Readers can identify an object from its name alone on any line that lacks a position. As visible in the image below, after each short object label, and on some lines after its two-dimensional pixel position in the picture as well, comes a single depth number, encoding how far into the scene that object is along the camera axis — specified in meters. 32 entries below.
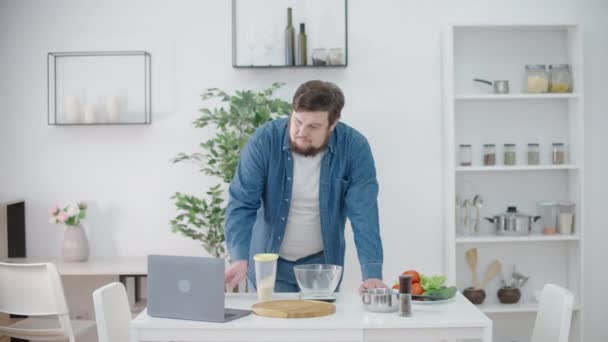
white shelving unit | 4.54
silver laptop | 2.44
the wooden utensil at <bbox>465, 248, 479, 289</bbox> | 4.49
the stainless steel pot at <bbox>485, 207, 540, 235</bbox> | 4.40
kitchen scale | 2.72
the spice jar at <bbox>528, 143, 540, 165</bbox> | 4.43
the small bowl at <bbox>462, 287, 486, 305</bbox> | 4.42
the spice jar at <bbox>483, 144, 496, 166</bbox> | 4.41
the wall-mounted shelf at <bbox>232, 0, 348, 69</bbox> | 4.45
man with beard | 3.03
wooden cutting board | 2.48
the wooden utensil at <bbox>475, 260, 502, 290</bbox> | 4.53
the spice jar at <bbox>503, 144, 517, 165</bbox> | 4.43
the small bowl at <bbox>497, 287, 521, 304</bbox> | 4.45
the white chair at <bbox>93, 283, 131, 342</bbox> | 2.62
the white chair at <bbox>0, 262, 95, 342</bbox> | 3.44
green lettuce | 2.72
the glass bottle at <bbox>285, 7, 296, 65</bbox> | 4.38
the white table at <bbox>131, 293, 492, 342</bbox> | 2.42
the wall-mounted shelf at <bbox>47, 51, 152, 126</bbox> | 4.50
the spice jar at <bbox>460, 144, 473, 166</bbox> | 4.43
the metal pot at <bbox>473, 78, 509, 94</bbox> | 4.40
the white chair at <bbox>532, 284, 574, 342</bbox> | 2.56
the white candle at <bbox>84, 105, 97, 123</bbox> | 4.41
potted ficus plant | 4.10
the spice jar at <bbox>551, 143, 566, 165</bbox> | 4.42
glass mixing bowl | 2.72
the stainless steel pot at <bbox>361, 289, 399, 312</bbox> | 2.55
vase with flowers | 4.34
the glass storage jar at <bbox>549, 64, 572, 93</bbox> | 4.39
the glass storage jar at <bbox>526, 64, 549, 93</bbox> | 4.39
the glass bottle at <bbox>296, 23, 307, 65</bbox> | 4.37
